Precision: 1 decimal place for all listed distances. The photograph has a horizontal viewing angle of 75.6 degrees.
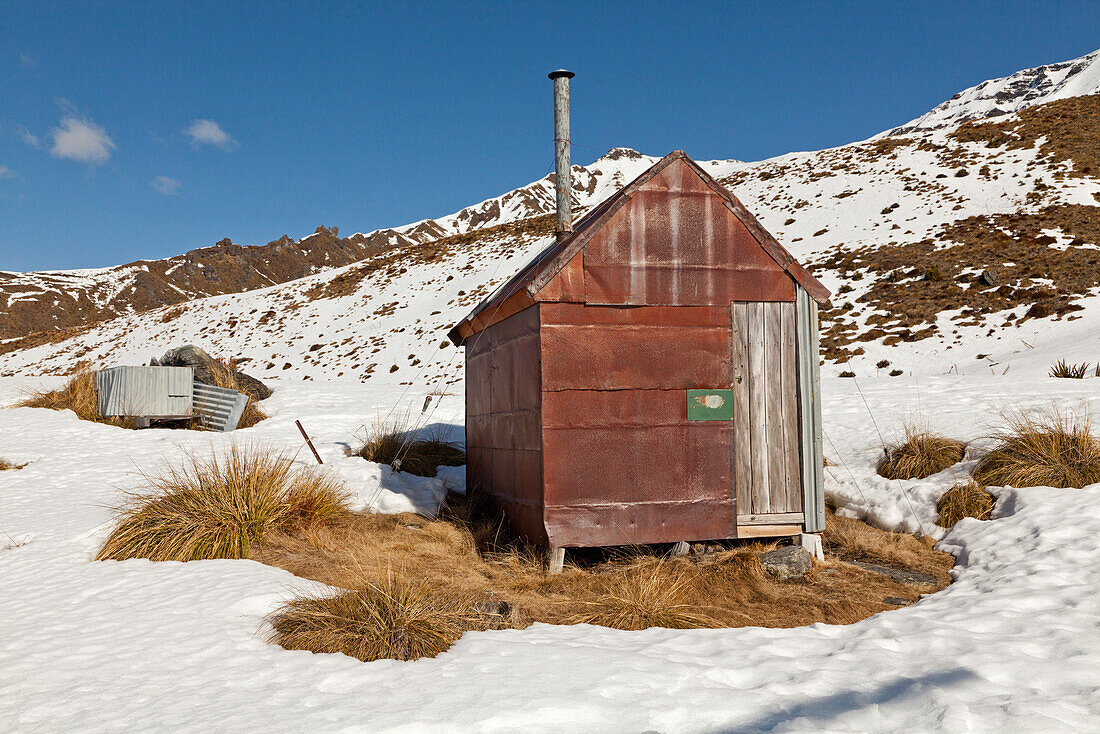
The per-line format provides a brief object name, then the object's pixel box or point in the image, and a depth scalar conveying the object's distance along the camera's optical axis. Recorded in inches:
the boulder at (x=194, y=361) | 617.6
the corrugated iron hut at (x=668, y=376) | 263.6
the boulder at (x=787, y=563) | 265.9
